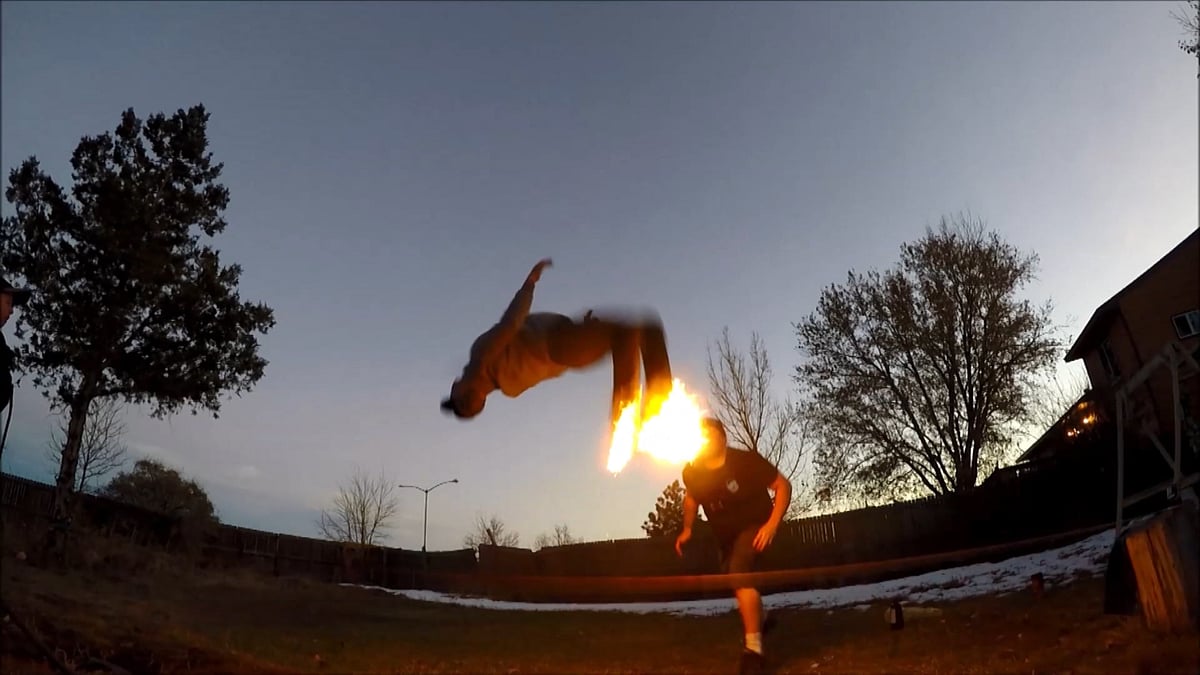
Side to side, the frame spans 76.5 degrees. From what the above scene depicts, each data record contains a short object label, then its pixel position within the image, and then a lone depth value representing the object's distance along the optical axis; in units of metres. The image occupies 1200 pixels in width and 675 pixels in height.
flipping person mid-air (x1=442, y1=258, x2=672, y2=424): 3.43
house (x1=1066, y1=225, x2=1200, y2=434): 19.20
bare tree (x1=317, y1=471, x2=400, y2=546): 52.41
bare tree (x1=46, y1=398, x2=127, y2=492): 31.94
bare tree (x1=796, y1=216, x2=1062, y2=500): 28.67
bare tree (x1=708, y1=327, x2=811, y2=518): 31.12
